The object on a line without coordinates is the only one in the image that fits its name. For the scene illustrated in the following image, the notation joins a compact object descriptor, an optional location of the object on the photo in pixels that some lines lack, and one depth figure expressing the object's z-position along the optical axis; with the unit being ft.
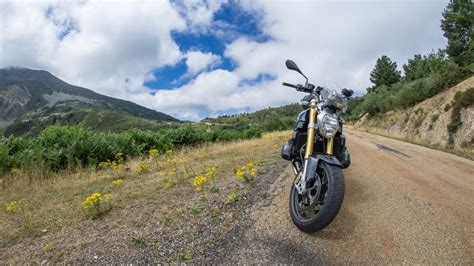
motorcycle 9.84
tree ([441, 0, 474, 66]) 110.99
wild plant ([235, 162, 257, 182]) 15.33
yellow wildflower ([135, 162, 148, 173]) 24.94
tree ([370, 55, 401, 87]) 178.09
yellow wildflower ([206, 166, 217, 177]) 16.30
